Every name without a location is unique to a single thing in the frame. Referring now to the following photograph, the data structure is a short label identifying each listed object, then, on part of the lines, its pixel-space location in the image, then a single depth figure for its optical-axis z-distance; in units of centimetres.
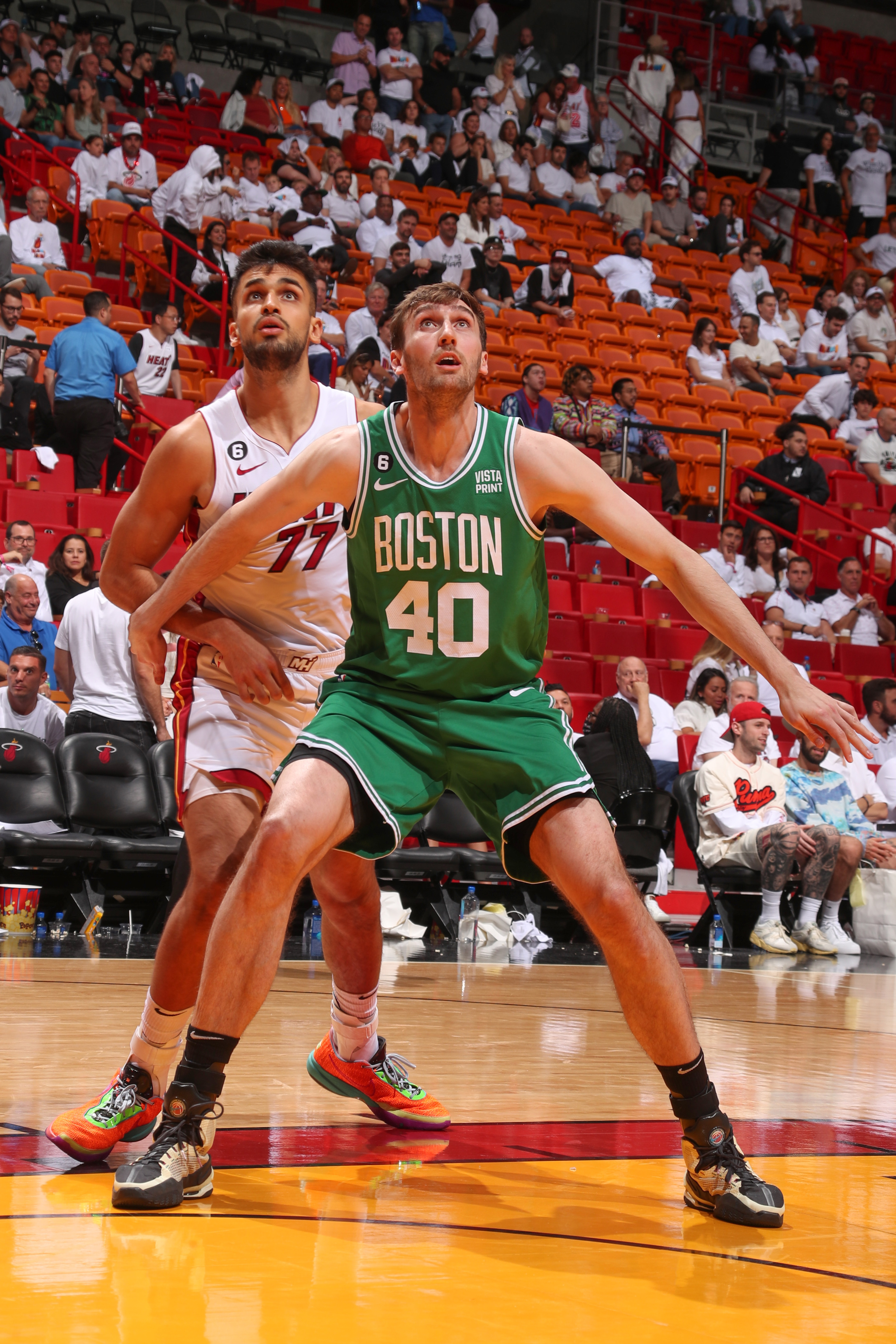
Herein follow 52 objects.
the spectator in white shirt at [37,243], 1352
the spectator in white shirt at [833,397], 1727
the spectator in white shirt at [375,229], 1593
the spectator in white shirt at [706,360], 1703
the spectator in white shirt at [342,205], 1600
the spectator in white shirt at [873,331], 1862
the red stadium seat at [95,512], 1077
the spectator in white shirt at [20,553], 945
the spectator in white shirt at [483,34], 2064
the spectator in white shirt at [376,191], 1614
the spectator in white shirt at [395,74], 1836
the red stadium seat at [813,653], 1281
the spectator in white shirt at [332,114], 1756
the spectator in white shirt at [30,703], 831
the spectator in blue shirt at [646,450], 1443
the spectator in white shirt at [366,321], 1381
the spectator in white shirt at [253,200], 1544
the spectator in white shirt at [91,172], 1469
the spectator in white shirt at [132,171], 1485
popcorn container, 782
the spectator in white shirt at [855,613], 1371
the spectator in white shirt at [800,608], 1335
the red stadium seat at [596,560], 1305
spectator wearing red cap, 905
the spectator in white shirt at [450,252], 1570
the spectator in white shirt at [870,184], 2197
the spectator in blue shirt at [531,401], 1295
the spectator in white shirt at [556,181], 1919
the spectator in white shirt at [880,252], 2130
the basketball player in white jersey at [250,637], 319
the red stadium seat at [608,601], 1255
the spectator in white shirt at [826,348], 1839
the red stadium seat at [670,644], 1244
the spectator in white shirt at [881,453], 1620
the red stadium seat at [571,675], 1116
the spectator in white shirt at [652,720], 989
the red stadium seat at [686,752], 1069
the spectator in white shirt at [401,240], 1542
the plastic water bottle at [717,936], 945
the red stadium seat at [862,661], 1318
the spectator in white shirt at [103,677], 853
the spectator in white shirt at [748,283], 1861
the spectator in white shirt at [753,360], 1752
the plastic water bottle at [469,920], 870
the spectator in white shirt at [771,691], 1151
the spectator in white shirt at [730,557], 1333
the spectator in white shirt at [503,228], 1686
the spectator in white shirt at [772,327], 1830
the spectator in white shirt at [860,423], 1683
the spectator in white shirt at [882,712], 1109
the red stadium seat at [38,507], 1058
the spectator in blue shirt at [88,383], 1106
